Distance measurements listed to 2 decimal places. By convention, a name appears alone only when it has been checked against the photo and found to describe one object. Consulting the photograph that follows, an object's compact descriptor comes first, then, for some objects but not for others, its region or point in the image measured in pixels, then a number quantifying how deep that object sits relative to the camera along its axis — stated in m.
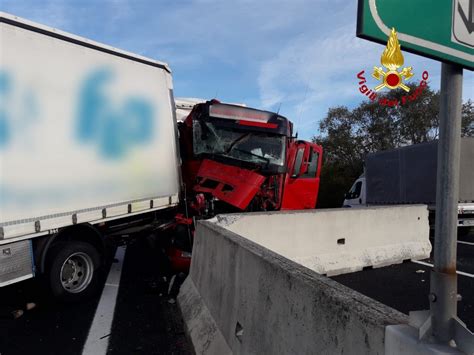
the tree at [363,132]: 32.06
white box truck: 5.50
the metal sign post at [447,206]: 1.62
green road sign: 1.30
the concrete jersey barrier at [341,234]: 7.41
